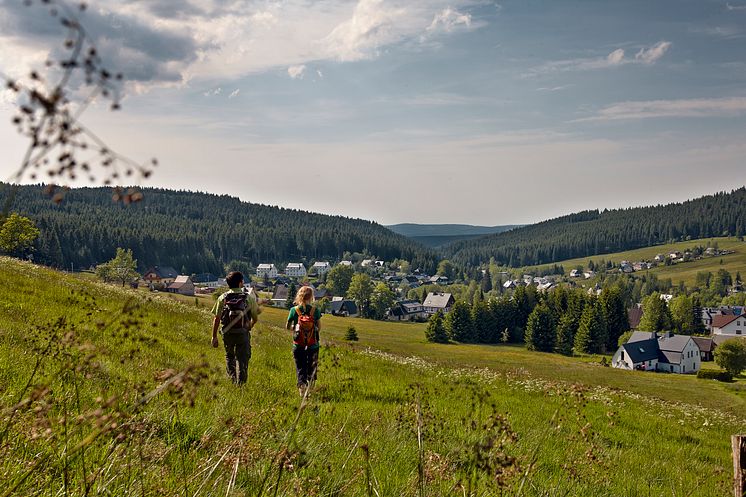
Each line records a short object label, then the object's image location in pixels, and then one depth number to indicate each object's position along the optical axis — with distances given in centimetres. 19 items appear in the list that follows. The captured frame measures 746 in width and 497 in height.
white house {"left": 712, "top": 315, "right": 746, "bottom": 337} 14025
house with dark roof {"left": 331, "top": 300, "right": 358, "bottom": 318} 15862
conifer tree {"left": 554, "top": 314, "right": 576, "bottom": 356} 10806
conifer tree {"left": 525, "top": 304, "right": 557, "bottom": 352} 11056
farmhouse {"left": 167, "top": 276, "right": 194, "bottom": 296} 14694
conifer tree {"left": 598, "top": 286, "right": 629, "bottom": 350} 11538
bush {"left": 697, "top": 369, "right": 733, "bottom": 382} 8131
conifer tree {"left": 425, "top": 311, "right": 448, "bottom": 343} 11143
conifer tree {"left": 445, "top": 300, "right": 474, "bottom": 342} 11662
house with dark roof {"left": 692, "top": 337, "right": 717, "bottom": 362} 11519
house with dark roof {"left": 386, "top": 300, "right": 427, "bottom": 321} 16525
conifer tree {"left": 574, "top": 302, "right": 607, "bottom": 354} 10788
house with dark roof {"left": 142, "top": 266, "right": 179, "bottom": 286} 17838
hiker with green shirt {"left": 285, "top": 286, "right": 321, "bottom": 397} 1054
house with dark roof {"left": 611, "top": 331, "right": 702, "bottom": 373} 9656
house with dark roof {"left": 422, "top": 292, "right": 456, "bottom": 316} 18162
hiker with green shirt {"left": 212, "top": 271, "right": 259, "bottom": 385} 1011
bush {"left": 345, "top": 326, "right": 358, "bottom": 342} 8388
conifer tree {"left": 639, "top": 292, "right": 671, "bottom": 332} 12606
